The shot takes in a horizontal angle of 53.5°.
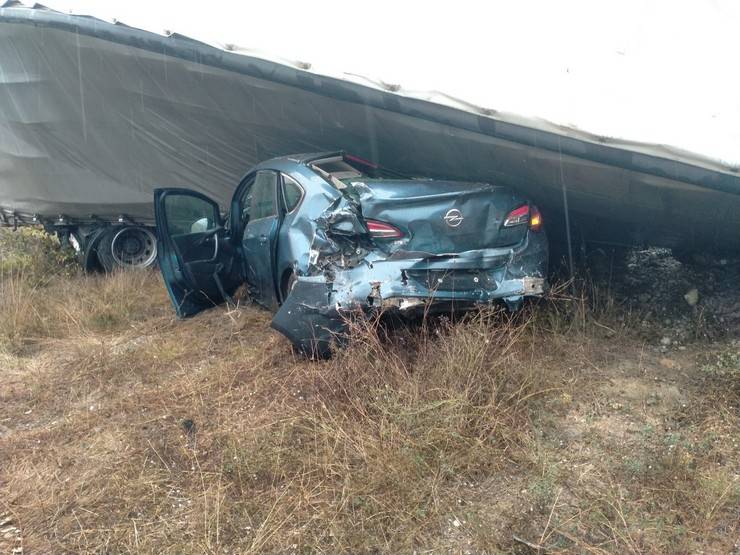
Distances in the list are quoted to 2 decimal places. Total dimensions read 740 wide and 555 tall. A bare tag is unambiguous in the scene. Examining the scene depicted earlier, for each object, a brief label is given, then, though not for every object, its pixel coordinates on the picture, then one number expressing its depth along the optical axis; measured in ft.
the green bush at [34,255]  32.30
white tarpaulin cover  17.72
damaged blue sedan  17.04
